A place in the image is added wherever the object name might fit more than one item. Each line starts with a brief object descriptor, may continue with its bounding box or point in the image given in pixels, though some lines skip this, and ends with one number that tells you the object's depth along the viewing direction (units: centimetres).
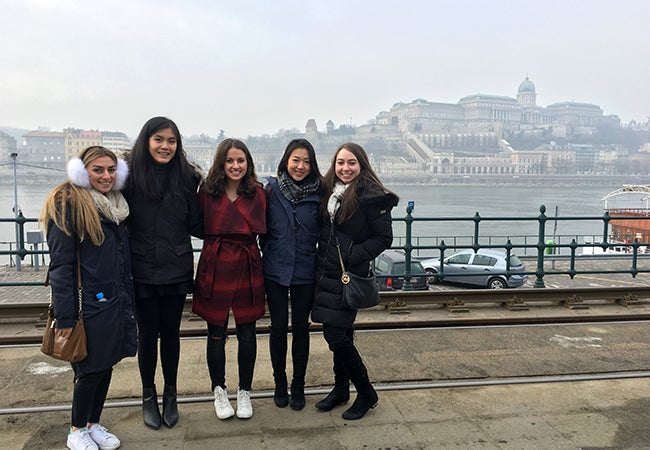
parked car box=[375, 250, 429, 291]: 1184
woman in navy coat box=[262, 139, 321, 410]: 308
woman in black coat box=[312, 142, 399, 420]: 298
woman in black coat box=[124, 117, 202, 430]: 283
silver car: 1343
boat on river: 2170
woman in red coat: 296
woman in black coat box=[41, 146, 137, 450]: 248
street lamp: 1718
